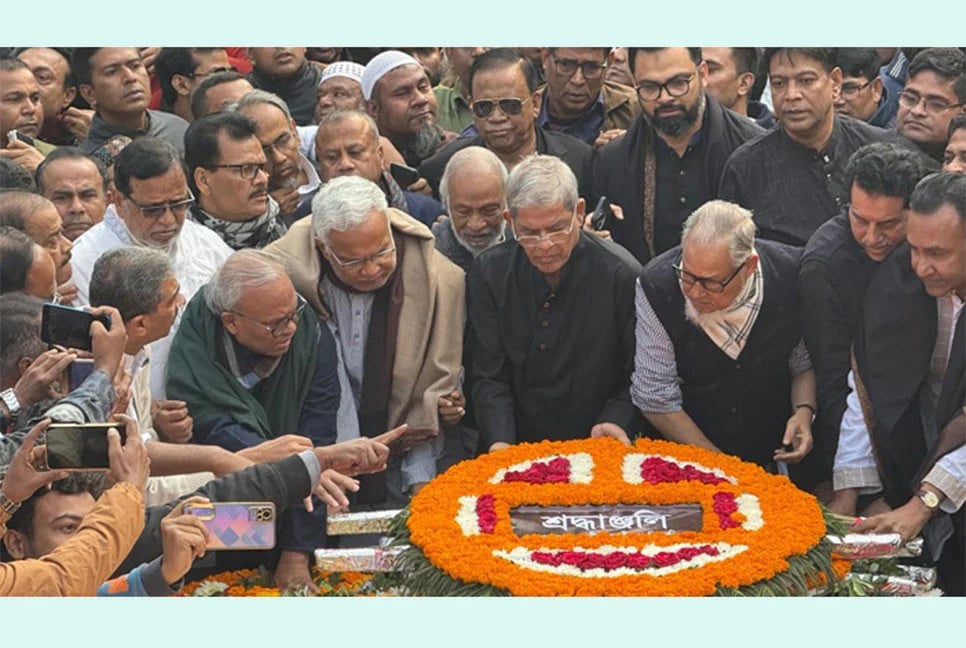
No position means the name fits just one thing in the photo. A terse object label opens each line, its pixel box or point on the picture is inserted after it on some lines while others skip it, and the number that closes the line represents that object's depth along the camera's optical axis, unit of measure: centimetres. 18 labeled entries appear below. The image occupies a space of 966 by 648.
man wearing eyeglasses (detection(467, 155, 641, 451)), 878
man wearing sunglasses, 947
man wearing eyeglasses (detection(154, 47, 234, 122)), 1039
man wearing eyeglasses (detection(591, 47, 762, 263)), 923
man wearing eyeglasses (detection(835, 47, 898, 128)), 969
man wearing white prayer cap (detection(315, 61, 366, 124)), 1015
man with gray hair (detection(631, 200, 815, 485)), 861
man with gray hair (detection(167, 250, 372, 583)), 845
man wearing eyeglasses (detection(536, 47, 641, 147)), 983
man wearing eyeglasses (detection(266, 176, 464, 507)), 879
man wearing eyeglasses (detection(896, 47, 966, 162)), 909
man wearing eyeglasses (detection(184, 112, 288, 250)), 918
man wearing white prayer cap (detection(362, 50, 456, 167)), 1005
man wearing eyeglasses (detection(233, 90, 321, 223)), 947
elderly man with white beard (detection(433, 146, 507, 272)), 894
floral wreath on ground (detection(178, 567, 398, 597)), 823
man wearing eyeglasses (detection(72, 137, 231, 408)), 880
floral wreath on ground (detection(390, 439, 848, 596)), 787
